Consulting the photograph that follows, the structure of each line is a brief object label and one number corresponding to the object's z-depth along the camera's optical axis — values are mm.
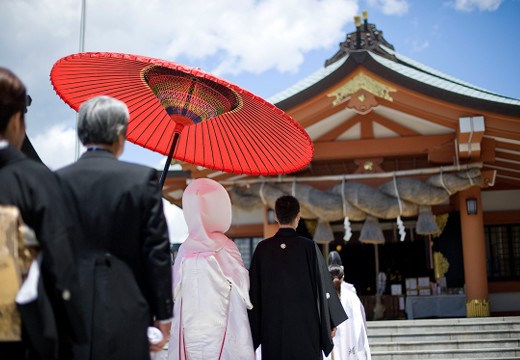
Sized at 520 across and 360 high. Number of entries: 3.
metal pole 9849
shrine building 11664
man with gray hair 2426
